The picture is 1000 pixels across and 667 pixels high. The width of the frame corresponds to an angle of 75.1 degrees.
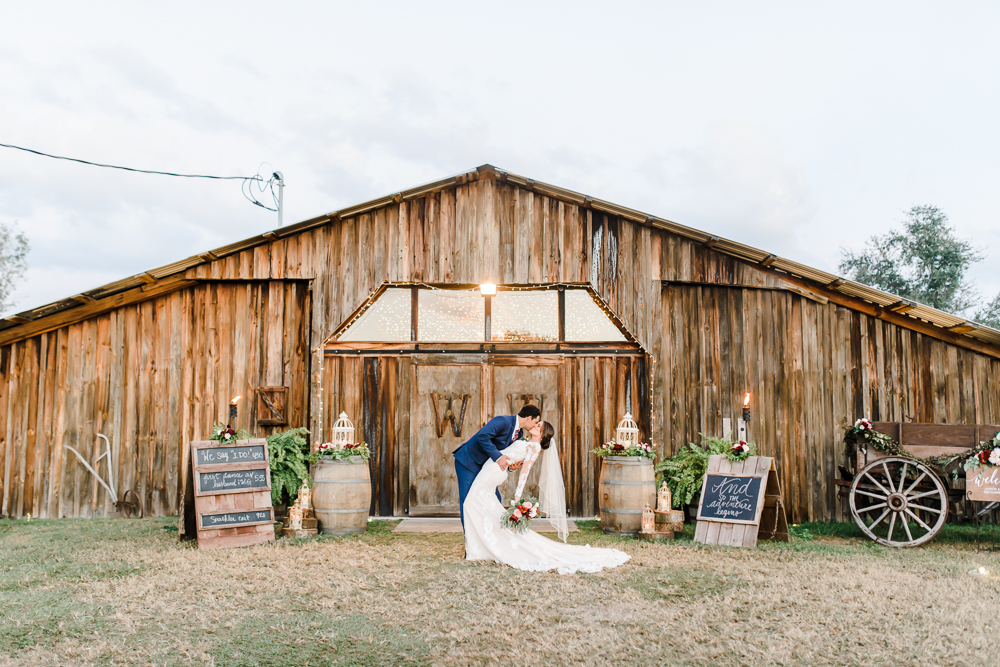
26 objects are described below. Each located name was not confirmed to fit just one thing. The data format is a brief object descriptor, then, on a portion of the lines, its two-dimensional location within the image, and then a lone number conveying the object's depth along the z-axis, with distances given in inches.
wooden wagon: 264.8
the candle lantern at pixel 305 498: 290.8
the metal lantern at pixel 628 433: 295.5
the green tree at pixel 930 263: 876.6
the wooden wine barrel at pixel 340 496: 279.4
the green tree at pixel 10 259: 872.9
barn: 328.2
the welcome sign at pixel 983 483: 252.4
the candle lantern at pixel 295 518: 278.5
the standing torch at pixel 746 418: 288.5
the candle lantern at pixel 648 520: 277.3
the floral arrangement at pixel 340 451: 285.0
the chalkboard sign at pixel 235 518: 257.0
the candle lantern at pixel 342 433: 296.5
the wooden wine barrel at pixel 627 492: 280.1
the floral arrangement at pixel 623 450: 284.4
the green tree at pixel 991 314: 864.7
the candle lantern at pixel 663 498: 291.4
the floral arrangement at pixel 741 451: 281.1
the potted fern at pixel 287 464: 297.7
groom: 244.2
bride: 225.8
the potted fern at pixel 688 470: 301.9
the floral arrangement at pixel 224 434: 275.6
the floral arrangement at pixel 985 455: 251.8
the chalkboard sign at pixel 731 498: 264.4
